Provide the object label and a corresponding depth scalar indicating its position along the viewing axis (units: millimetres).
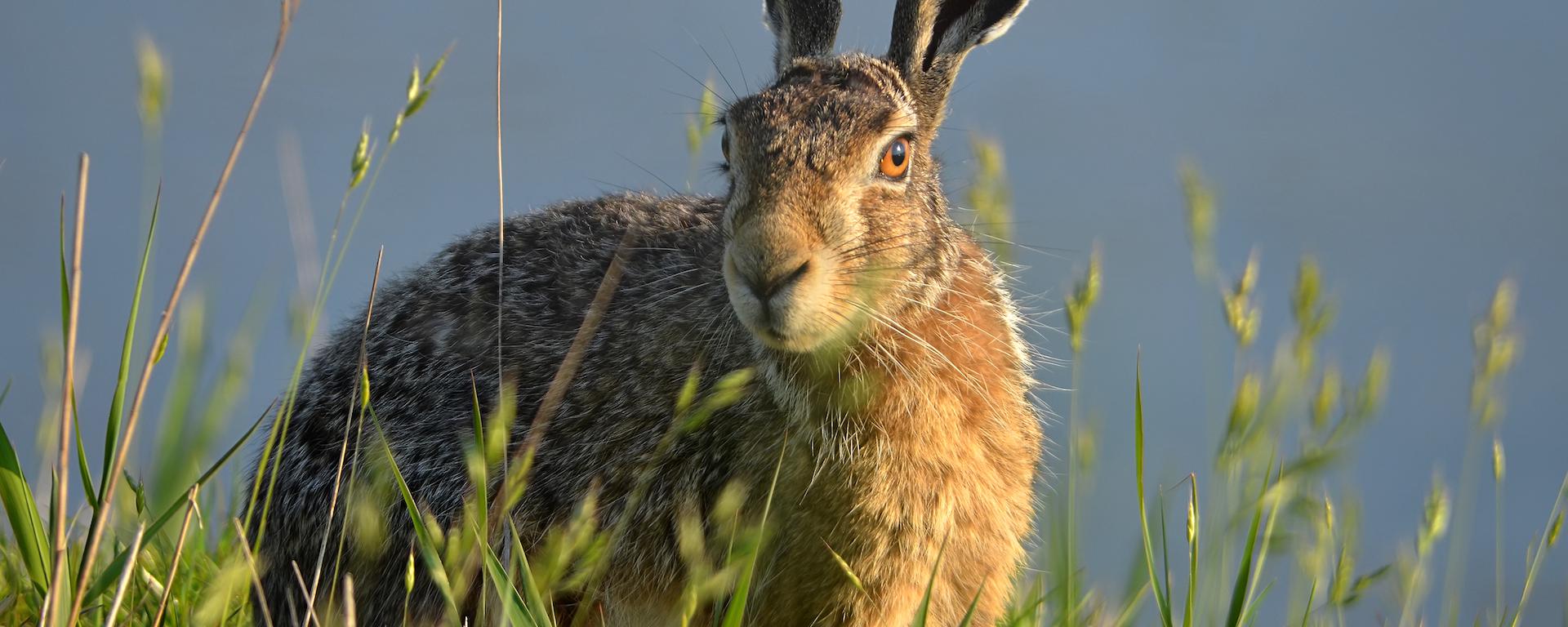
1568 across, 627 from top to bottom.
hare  9437
